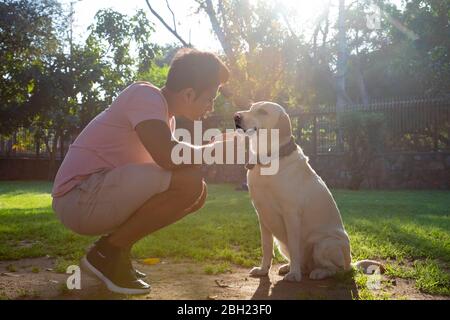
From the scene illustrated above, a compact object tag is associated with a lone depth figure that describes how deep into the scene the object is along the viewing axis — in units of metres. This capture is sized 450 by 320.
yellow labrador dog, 3.56
